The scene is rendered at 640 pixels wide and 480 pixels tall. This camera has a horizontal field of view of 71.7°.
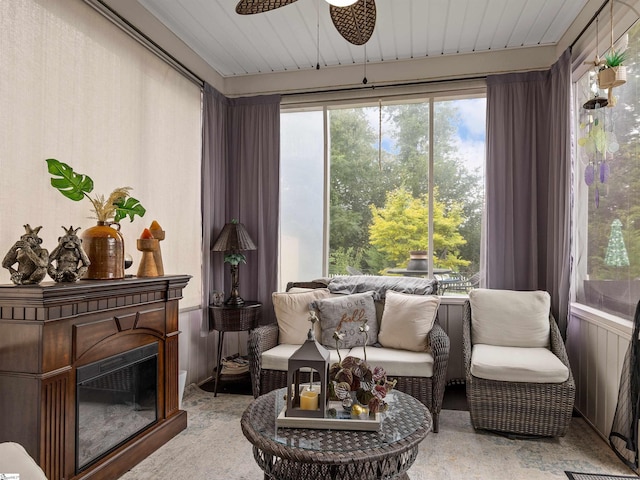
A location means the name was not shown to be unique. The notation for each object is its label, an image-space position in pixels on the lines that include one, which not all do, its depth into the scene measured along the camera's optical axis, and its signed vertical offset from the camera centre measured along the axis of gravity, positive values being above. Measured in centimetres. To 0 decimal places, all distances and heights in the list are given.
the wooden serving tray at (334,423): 181 -72
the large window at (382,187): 390 +55
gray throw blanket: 346 -31
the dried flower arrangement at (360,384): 191 -61
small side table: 366 -60
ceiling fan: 204 +111
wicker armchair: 263 -96
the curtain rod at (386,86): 378 +144
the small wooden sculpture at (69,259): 204 -6
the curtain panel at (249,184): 411 +59
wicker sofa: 285 -74
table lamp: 385 +0
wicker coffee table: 162 -76
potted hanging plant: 231 +92
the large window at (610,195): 249 +33
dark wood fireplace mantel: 184 -49
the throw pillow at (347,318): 326 -54
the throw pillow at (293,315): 335 -53
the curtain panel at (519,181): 358 +54
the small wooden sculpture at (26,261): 189 -7
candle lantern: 187 -59
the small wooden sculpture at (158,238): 279 +5
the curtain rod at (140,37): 267 +142
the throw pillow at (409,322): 310 -53
